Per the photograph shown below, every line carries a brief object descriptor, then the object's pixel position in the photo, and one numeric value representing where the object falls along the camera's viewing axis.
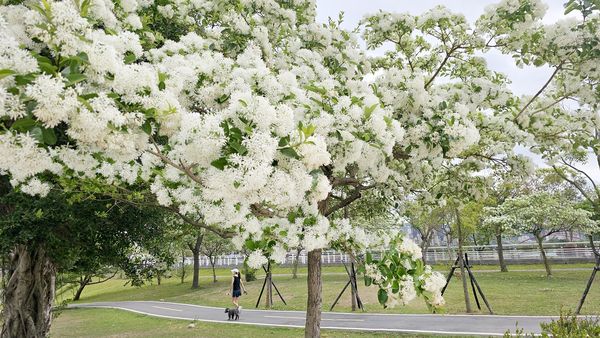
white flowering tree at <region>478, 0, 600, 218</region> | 6.88
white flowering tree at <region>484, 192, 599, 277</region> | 24.62
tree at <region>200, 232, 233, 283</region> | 33.35
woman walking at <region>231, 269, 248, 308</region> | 19.31
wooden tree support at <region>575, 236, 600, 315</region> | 13.13
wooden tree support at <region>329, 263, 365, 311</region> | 18.69
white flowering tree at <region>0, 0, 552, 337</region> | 2.87
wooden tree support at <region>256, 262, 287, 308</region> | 22.23
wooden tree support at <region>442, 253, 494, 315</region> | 15.39
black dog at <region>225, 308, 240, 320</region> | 18.89
